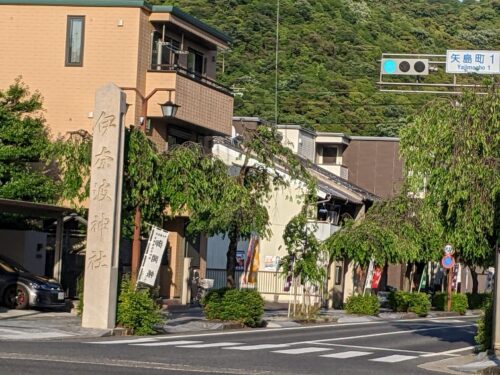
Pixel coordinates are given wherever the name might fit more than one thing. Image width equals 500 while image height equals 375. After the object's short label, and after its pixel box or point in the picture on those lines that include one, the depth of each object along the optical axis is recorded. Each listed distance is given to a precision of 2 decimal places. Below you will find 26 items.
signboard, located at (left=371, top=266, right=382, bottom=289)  56.73
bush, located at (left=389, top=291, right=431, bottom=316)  52.69
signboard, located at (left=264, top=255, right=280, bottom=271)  55.47
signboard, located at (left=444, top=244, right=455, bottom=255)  53.19
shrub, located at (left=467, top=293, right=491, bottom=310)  63.97
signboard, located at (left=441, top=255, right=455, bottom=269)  52.84
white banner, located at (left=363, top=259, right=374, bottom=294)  53.72
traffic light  36.66
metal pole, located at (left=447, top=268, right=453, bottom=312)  57.38
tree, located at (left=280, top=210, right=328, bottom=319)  39.00
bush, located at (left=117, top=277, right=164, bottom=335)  27.56
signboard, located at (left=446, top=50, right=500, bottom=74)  37.50
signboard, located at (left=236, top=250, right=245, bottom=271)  53.38
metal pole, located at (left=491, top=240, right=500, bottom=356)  24.98
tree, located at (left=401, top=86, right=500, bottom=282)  26.67
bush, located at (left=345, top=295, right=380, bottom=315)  48.12
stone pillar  27.28
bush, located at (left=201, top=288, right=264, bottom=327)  33.47
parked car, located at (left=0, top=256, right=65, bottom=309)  32.16
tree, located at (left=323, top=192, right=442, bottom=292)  49.00
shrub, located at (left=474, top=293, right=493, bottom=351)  27.34
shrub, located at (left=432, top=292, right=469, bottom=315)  58.81
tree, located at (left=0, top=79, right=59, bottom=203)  38.18
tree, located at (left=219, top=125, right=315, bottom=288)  33.72
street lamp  29.64
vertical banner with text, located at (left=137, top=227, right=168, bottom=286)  29.36
